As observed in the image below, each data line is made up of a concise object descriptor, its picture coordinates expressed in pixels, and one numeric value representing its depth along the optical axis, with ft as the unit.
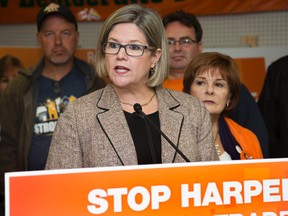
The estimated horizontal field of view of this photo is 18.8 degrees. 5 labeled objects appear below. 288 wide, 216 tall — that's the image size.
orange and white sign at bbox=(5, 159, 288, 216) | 5.86
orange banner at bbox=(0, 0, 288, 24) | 14.90
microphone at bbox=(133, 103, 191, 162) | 6.55
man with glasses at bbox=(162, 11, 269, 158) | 9.43
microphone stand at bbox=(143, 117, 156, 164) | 6.78
